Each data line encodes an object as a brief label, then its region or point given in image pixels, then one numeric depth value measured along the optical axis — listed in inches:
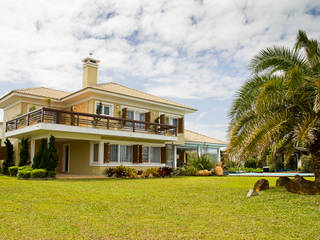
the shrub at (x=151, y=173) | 820.0
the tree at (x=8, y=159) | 870.3
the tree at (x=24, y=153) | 806.5
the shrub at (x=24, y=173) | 660.1
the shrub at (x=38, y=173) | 658.8
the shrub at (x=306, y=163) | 1141.1
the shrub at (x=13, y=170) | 771.3
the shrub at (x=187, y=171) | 973.8
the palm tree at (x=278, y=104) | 380.5
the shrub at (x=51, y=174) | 682.1
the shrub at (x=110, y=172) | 780.0
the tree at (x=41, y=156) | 711.7
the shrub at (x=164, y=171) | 841.0
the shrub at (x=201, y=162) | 1007.0
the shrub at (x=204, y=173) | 979.3
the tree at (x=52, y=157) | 703.7
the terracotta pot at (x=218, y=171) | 1022.4
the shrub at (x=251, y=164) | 1484.7
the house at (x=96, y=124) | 786.8
